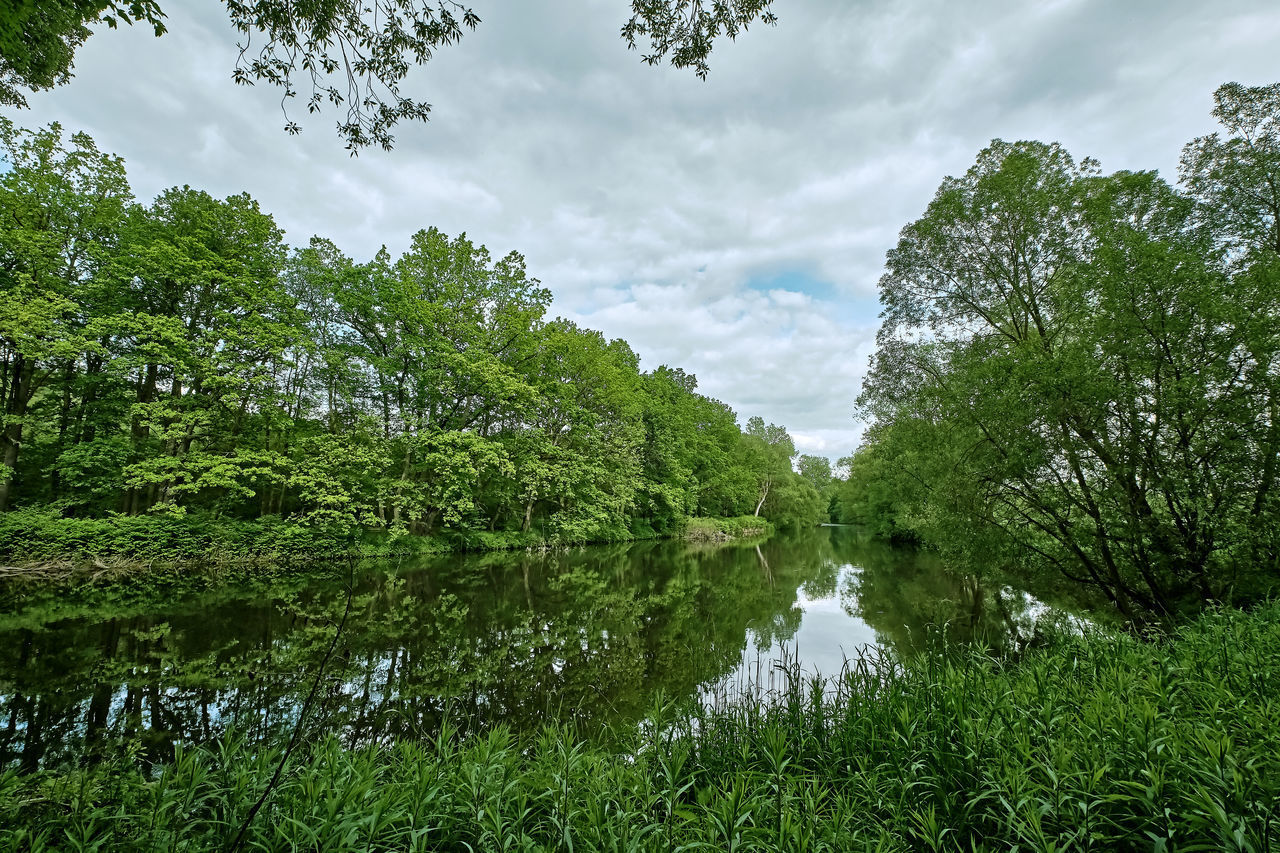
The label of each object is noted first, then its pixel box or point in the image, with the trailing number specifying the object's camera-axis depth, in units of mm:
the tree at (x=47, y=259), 13016
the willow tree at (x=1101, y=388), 6590
